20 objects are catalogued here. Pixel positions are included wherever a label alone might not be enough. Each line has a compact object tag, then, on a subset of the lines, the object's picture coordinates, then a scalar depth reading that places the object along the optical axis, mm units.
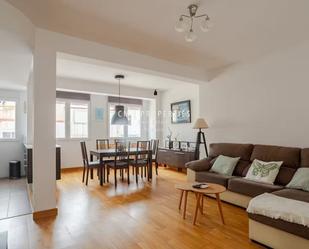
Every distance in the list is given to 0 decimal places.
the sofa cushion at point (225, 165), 3721
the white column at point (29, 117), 4707
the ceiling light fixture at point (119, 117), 5199
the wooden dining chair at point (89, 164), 4590
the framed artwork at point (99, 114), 6704
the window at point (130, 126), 7065
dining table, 4586
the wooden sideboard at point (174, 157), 5553
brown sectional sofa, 2025
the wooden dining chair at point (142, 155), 4972
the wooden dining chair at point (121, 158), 4660
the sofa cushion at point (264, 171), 3156
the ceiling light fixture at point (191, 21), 2408
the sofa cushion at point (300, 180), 2736
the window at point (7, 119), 5409
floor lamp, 4778
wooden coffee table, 2707
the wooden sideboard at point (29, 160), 3830
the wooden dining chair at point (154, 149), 5664
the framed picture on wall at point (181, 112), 6402
